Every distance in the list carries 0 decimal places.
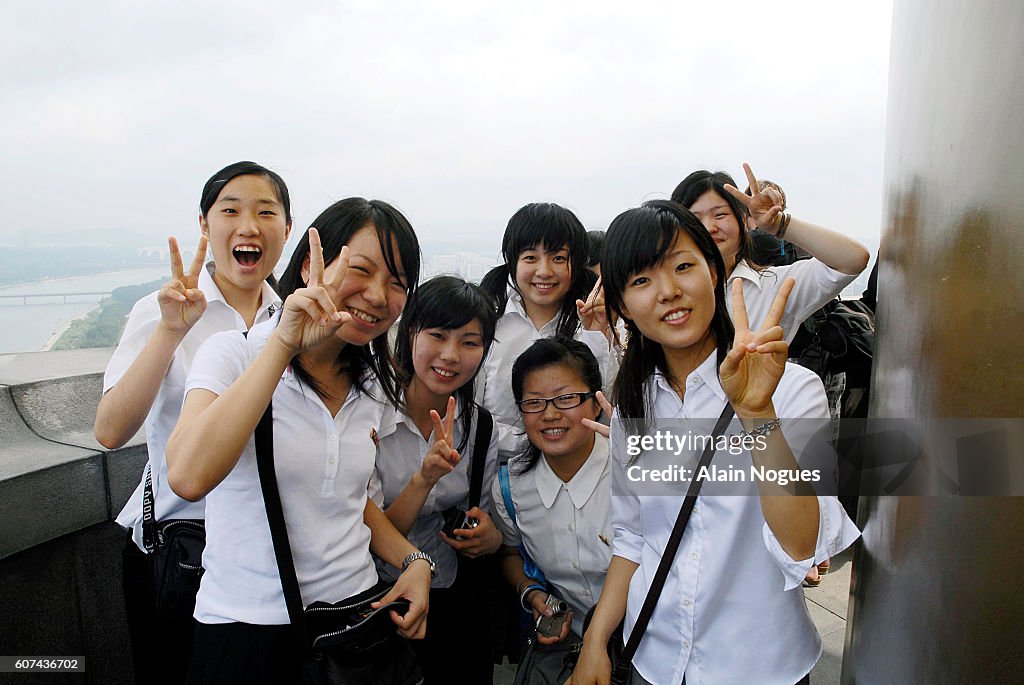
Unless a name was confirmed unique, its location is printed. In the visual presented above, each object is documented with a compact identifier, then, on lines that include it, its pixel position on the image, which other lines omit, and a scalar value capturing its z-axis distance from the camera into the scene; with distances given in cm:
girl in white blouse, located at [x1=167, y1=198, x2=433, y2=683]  156
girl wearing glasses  232
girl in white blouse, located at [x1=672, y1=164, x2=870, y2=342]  258
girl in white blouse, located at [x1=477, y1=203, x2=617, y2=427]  303
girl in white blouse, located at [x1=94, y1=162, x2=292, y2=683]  205
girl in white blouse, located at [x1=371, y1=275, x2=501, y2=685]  236
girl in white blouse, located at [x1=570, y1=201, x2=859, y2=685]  142
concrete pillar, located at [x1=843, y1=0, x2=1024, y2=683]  125
